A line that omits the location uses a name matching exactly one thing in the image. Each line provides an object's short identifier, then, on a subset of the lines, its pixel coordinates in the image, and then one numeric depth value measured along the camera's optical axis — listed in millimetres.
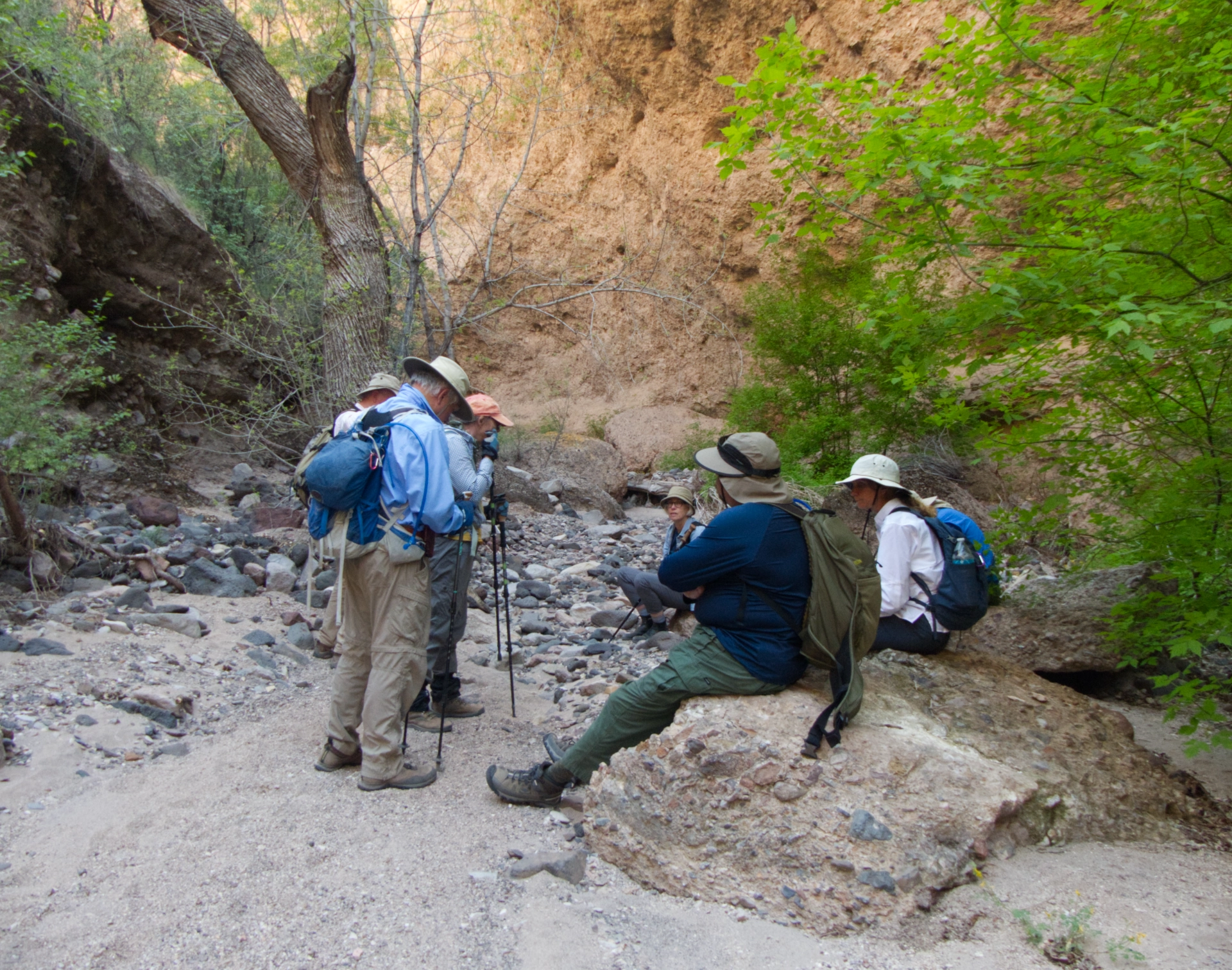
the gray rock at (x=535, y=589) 7180
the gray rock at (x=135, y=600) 5148
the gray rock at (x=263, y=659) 4895
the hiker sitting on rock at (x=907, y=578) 3906
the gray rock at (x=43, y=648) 4270
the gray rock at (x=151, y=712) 3957
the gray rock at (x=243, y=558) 6340
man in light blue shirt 3418
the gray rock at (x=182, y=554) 6082
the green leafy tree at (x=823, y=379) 9242
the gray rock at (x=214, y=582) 5777
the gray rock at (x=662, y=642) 6031
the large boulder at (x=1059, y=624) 5238
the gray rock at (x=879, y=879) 2609
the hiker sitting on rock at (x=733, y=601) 2936
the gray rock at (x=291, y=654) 5129
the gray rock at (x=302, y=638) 5371
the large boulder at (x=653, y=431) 15516
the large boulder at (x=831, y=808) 2672
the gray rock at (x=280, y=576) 6207
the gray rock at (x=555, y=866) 2879
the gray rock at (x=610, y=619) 6562
